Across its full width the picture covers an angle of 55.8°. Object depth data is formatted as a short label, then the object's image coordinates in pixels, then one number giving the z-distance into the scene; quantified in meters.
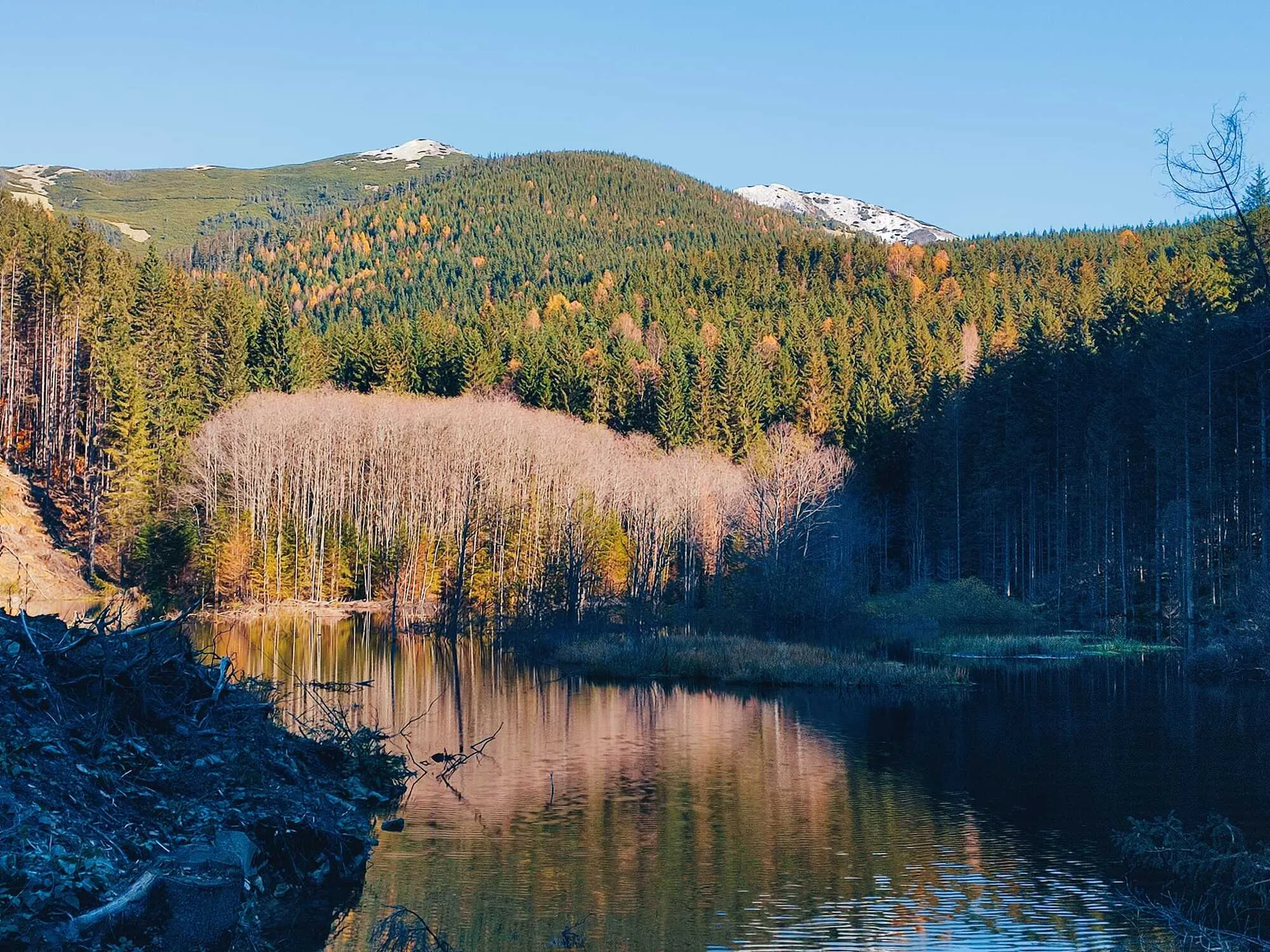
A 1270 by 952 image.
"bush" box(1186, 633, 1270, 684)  37.09
